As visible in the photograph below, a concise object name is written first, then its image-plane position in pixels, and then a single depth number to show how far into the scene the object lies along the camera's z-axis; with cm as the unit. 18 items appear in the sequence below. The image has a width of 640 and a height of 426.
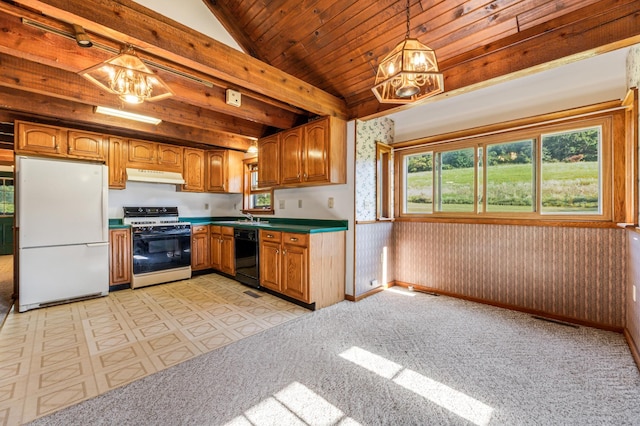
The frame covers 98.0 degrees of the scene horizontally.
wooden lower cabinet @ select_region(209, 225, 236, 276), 450
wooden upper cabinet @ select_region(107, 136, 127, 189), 413
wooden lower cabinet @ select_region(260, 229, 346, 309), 322
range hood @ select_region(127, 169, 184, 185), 423
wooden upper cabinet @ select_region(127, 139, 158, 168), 431
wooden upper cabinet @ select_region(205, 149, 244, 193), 515
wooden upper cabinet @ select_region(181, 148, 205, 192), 489
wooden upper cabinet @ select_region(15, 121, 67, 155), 345
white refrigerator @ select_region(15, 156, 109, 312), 321
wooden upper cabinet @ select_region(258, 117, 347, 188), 350
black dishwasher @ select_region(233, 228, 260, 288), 391
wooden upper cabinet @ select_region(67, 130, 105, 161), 379
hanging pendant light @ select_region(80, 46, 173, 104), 193
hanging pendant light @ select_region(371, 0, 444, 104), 163
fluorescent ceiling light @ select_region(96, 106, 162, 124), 318
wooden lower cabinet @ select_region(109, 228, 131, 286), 396
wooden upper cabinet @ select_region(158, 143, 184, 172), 461
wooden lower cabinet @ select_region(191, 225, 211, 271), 480
